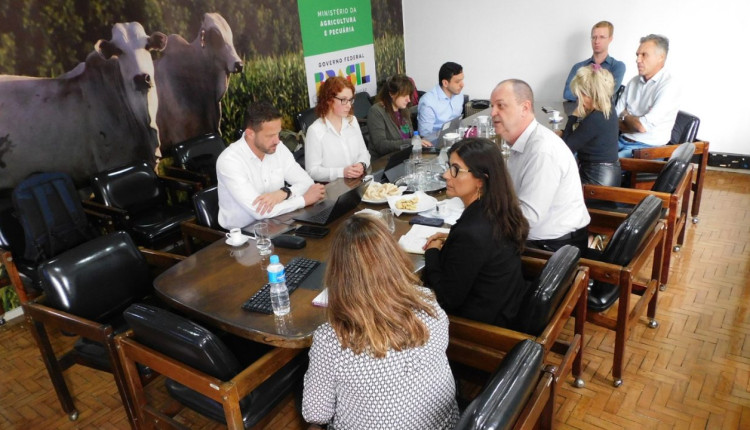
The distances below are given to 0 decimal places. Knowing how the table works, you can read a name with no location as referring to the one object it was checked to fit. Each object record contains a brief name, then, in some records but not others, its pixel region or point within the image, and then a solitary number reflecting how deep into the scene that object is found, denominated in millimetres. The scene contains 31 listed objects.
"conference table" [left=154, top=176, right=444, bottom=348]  1912
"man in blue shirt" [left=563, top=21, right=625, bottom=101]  5527
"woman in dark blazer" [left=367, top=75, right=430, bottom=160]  4191
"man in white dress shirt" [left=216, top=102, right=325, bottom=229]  2951
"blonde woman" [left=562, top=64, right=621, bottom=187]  3371
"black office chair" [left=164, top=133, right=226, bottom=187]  4418
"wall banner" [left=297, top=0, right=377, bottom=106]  5844
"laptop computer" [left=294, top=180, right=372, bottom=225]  2754
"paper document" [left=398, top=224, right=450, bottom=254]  2404
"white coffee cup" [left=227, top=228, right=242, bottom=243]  2578
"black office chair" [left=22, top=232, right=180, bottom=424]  2277
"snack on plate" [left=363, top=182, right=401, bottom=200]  2996
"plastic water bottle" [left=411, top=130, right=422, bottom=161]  3806
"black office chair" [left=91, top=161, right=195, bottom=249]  3771
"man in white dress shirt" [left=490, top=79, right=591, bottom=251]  2623
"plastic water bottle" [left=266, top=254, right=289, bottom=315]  1942
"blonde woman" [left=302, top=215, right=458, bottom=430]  1487
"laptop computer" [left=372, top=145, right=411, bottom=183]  3370
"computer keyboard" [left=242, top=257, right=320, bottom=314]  2030
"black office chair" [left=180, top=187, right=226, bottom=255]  3072
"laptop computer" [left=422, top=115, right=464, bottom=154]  3916
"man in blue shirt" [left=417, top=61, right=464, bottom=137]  4738
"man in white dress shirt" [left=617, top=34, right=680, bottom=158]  4371
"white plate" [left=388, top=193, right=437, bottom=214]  2807
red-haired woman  3707
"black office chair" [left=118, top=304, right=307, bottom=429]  1774
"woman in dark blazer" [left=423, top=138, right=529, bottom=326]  2021
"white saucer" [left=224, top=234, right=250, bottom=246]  2574
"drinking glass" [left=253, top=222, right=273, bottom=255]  2488
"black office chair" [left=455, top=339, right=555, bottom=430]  1292
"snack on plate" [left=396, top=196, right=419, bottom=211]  2817
